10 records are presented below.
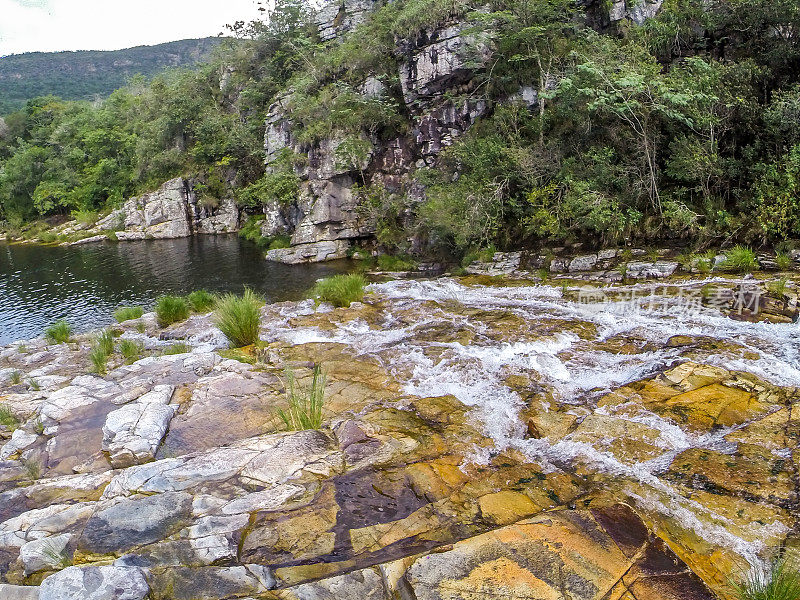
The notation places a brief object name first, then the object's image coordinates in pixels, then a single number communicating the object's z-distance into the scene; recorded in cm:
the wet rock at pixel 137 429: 541
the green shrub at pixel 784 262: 1194
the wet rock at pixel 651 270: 1328
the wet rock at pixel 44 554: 362
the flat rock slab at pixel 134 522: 378
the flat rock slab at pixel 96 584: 305
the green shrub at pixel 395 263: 1970
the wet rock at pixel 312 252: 2370
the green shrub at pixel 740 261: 1237
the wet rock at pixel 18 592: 315
